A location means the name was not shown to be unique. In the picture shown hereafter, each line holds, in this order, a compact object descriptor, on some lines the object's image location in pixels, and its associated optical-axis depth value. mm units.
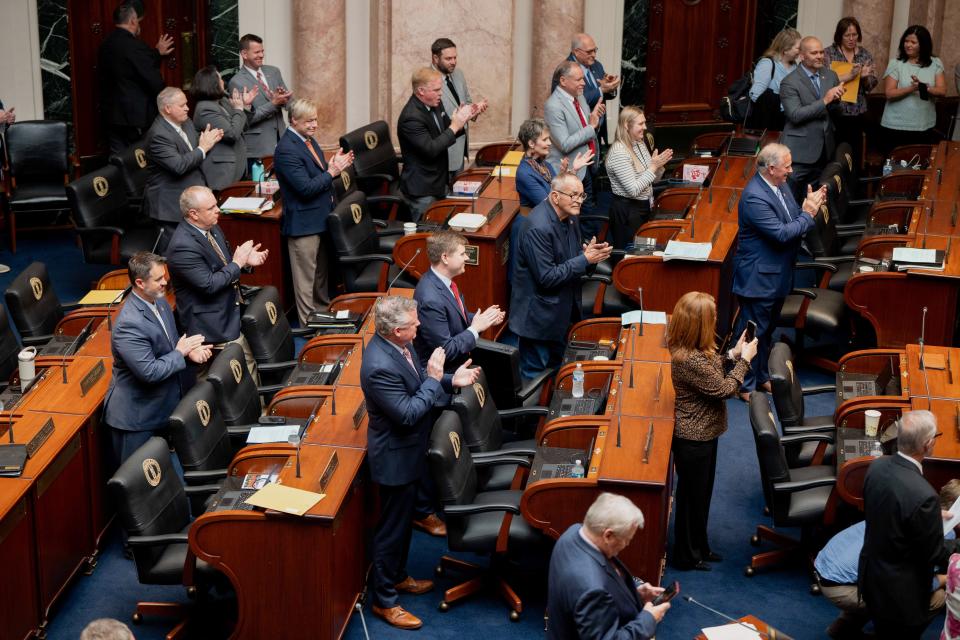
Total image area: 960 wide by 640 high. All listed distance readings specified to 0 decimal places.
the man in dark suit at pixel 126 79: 11406
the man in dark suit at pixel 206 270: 7652
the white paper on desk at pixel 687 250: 8766
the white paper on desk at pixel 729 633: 5035
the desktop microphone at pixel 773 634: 5051
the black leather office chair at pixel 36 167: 11336
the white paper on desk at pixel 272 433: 6559
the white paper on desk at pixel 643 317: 7941
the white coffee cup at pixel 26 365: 7094
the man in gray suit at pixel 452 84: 10773
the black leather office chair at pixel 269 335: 7844
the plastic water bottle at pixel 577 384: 7245
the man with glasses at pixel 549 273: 7969
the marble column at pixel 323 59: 11914
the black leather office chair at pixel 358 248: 9352
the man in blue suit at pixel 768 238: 8273
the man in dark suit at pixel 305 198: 9164
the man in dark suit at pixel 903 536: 5383
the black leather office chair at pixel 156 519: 5930
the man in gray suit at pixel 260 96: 10711
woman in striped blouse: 9414
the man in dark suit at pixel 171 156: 9148
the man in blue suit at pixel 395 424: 6043
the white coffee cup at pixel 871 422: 6691
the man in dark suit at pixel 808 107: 10430
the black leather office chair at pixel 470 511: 6164
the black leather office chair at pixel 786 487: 6500
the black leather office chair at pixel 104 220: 9812
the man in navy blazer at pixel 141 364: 6785
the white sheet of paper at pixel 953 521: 5660
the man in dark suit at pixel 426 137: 10094
